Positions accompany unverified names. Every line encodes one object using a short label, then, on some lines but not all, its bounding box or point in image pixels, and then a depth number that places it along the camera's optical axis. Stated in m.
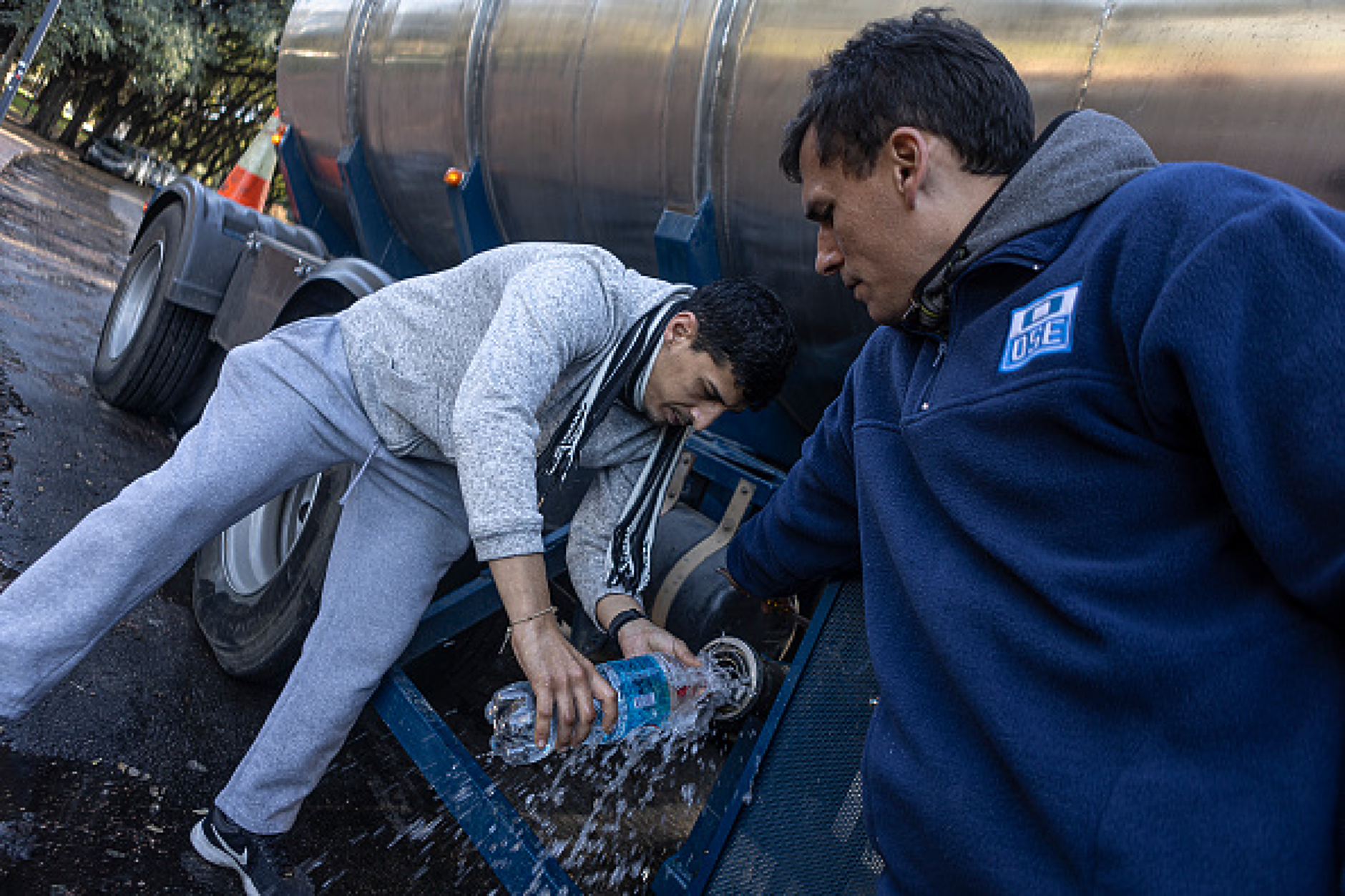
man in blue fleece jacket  0.89
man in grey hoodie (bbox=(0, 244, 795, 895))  2.07
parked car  21.31
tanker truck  1.77
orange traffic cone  8.17
